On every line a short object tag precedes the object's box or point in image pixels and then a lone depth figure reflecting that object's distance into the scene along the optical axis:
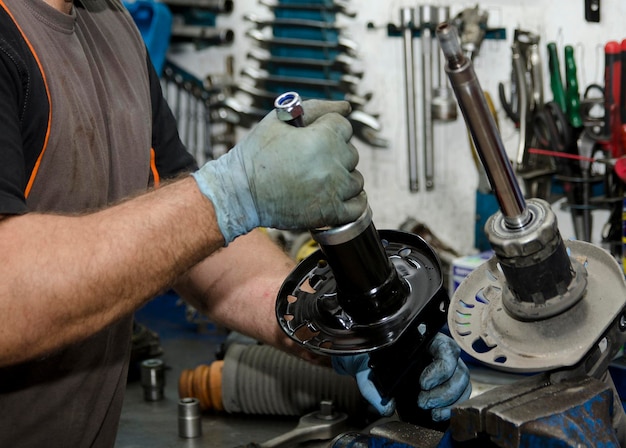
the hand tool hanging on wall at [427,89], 2.36
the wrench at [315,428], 1.54
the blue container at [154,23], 2.62
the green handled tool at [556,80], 2.10
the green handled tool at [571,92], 2.05
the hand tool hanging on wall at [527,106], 2.12
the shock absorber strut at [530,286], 0.85
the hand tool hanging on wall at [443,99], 2.35
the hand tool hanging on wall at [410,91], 2.41
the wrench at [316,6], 2.57
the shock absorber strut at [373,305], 0.99
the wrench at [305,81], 2.59
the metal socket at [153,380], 1.88
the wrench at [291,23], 2.59
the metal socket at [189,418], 1.67
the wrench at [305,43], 2.58
